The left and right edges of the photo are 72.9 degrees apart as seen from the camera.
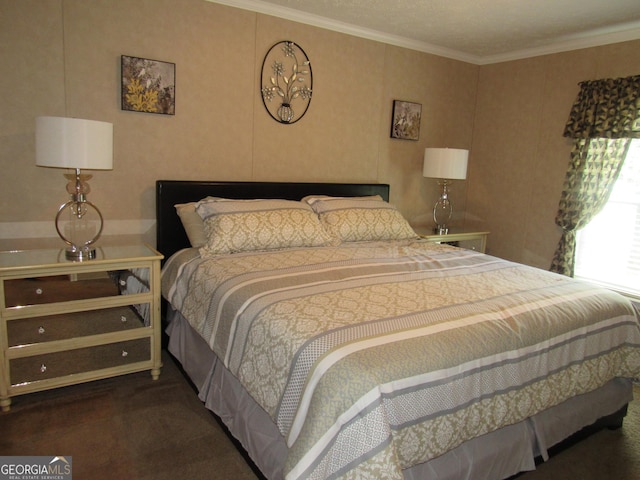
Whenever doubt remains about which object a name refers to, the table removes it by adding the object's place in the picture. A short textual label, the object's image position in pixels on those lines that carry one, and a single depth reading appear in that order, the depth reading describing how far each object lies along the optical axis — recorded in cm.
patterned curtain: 329
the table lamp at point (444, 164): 387
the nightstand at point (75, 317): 217
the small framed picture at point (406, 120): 400
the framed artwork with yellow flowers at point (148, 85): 275
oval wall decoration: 327
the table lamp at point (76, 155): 221
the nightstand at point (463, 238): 388
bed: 136
